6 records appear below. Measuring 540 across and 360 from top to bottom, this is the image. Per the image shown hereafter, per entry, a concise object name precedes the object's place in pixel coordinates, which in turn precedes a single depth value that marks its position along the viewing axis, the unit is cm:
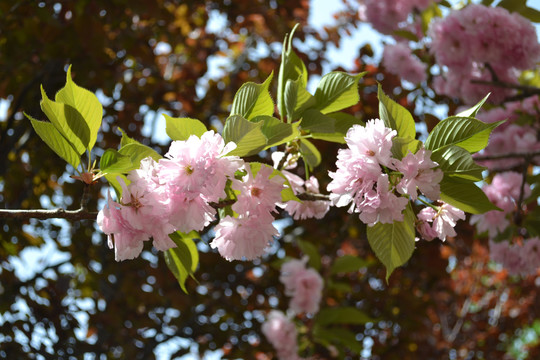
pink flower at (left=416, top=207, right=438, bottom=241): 111
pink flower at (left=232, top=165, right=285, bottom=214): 108
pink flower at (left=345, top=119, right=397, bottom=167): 105
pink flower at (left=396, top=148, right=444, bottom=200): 105
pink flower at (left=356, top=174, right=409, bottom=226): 106
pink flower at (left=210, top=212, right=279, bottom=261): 109
